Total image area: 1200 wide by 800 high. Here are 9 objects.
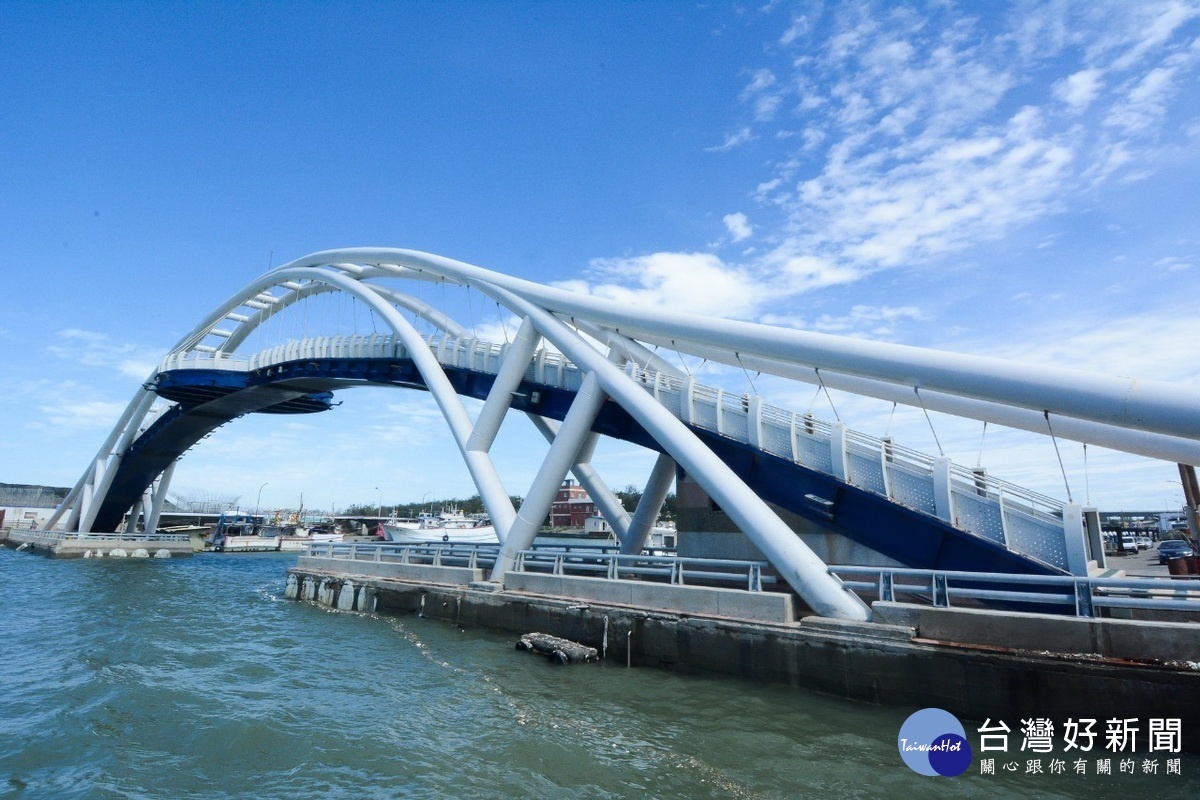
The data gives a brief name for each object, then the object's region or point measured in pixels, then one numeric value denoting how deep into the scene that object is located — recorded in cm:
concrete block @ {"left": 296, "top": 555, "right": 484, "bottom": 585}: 2211
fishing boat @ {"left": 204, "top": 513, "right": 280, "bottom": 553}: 7725
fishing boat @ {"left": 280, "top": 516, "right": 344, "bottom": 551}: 8525
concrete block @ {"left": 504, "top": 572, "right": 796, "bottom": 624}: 1395
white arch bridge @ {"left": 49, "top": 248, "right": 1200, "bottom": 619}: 1334
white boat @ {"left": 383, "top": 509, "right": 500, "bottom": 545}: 7194
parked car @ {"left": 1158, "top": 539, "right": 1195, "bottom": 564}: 3309
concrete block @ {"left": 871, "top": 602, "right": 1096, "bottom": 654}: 1073
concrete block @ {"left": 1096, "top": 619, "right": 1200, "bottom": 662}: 995
